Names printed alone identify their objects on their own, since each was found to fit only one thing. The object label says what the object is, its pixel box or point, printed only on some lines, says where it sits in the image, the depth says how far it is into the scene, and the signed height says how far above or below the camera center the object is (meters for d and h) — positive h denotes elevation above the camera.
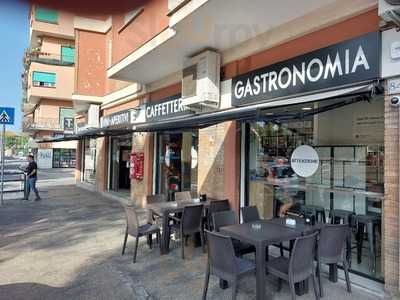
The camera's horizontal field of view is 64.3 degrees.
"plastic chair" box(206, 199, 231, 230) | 6.36 -0.97
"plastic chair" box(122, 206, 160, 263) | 5.66 -1.31
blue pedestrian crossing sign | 10.12 +1.33
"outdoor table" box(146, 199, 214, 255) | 5.91 -0.99
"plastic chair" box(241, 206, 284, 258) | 5.40 -0.94
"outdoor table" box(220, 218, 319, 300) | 3.80 -0.96
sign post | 10.12 +1.27
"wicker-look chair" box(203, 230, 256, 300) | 3.66 -1.23
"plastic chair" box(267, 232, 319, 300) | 3.61 -1.26
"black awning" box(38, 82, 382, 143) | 4.05 +0.82
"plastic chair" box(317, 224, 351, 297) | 4.25 -1.13
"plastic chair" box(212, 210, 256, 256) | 4.88 -1.01
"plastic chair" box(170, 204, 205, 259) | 5.80 -1.18
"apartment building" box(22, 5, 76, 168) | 34.62 +7.52
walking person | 12.36 -0.75
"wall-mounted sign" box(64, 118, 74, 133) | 24.52 +2.69
